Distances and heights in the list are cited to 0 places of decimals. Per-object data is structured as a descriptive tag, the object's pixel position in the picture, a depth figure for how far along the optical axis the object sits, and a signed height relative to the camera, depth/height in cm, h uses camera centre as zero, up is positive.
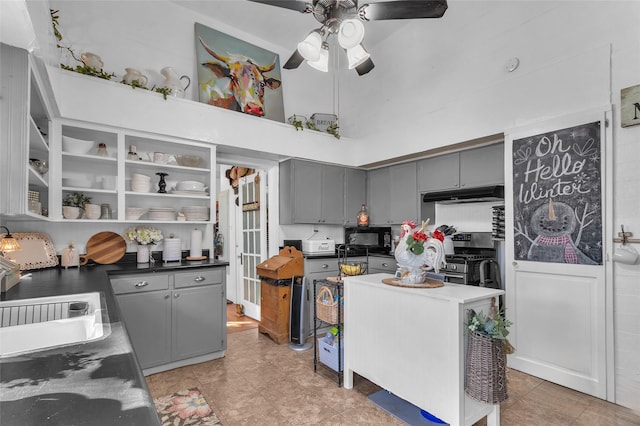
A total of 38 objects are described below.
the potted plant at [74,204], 280 +9
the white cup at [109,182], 313 +31
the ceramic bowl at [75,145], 283 +61
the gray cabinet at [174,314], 273 -90
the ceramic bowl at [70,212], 279 +2
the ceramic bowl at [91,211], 292 +3
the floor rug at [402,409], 207 -133
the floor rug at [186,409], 212 -134
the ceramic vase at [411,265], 210 -34
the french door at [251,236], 442 -32
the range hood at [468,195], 321 +18
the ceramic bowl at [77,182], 287 +29
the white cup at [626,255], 227 -31
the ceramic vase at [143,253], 319 -38
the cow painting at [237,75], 379 +171
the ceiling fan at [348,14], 219 +138
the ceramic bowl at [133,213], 309 +1
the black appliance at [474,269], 325 -57
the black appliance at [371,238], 465 -36
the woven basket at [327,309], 268 -79
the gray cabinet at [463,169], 333 +48
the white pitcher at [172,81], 334 +136
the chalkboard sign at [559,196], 248 +12
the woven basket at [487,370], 171 -83
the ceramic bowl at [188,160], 344 +57
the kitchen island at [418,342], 179 -82
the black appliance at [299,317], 344 -111
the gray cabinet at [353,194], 464 +27
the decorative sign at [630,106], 230 +75
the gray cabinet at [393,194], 417 +25
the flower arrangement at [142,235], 319 -20
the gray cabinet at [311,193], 418 +27
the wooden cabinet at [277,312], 358 -110
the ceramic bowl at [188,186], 338 +29
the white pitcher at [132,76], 310 +131
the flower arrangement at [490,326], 172 -61
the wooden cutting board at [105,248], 303 -32
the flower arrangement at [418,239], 204 -17
